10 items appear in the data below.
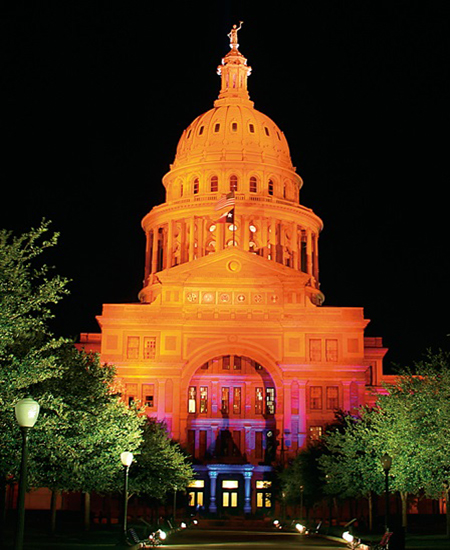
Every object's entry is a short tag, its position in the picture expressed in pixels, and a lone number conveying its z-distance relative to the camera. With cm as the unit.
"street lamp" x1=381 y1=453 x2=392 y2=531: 3469
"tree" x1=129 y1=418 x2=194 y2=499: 4966
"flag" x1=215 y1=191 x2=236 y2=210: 10574
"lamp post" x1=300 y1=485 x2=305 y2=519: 7091
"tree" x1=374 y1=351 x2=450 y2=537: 3816
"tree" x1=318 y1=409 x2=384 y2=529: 5259
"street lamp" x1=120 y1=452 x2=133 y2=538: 3173
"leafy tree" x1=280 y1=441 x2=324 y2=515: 6950
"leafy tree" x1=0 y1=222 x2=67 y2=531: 2389
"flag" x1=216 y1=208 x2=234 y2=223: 10625
